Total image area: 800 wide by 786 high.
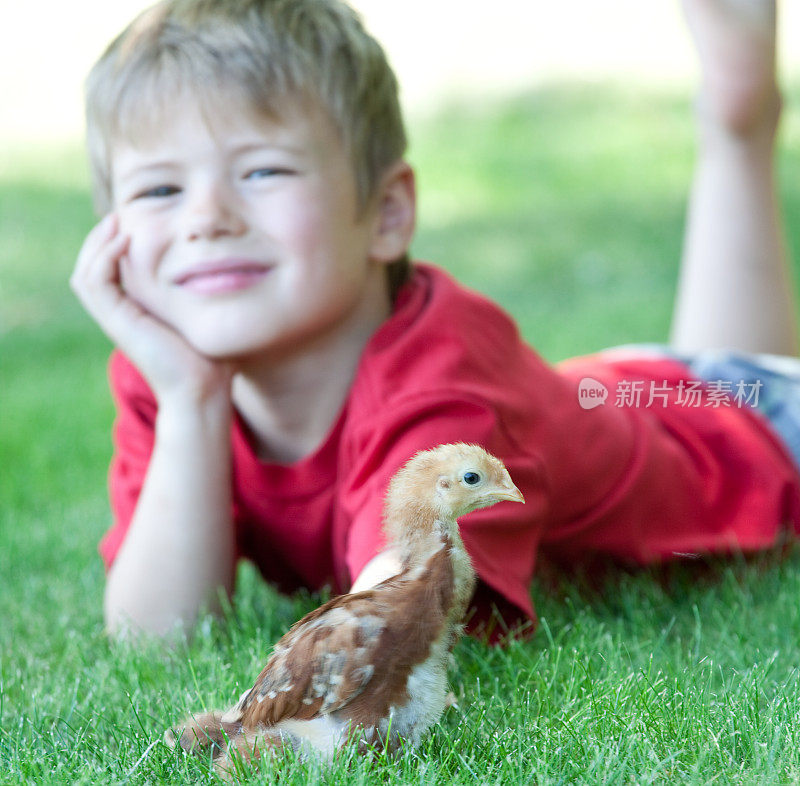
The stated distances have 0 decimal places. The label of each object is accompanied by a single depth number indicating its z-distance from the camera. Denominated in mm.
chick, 2231
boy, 2460
